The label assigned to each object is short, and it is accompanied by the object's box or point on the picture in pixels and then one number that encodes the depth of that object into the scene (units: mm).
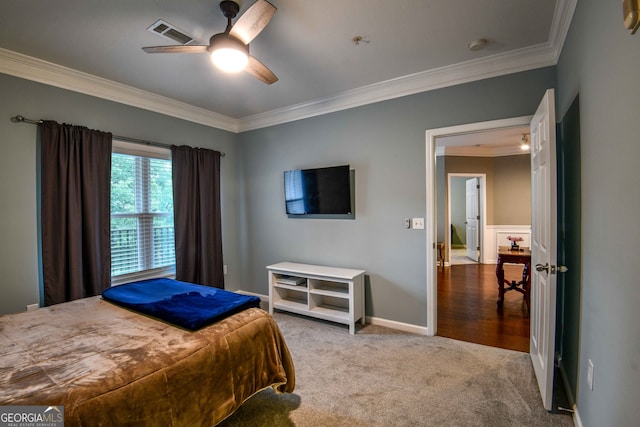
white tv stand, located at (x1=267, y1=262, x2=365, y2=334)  3182
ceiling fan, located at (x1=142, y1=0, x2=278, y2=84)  1688
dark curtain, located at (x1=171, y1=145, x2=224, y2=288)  3650
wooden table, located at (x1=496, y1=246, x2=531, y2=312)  3697
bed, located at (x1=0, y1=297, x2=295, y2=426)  1173
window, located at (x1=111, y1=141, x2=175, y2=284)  3209
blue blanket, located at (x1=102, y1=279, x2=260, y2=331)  1786
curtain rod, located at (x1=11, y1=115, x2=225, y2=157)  2512
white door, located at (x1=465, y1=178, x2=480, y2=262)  7195
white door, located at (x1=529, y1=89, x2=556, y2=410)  1816
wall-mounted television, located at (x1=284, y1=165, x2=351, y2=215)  3453
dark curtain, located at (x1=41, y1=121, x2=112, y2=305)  2625
